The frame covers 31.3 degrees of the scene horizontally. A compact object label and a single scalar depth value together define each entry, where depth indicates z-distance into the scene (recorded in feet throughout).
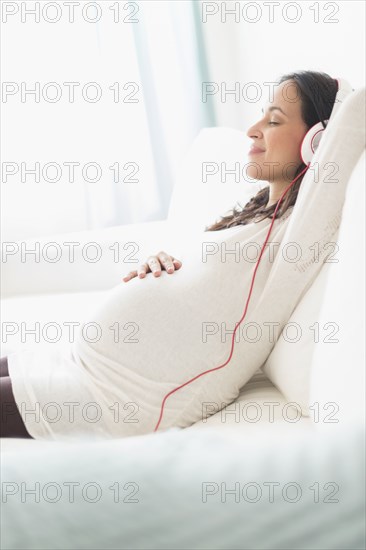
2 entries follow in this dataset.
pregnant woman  3.68
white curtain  10.16
